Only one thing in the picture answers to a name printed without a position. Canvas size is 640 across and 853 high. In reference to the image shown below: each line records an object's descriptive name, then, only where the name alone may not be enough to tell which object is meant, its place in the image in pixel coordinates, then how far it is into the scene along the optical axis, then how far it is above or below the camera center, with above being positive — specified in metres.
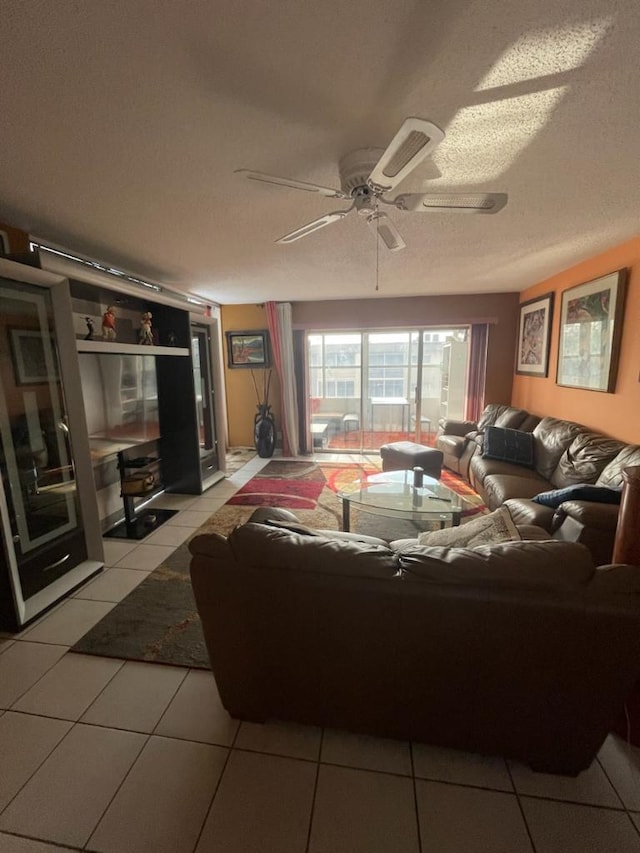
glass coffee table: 2.61 -1.06
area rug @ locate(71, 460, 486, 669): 1.80 -1.38
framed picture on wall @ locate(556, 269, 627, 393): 2.79 +0.27
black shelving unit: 2.96 -1.24
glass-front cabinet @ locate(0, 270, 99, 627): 1.88 -0.51
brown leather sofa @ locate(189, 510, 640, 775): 1.03 -0.84
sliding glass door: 5.29 -0.28
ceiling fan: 1.08 +0.72
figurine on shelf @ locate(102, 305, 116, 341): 2.80 +0.39
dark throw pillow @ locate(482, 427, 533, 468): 3.48 -0.81
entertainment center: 1.92 -0.29
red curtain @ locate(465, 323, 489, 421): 4.90 -0.06
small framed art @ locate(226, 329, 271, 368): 5.42 +0.35
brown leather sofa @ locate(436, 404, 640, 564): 1.85 -0.85
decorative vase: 5.34 -0.93
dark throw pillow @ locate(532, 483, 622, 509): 1.96 -0.75
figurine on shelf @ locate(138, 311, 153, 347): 3.29 +0.38
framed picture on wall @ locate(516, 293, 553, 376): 3.90 +0.34
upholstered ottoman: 3.92 -1.02
